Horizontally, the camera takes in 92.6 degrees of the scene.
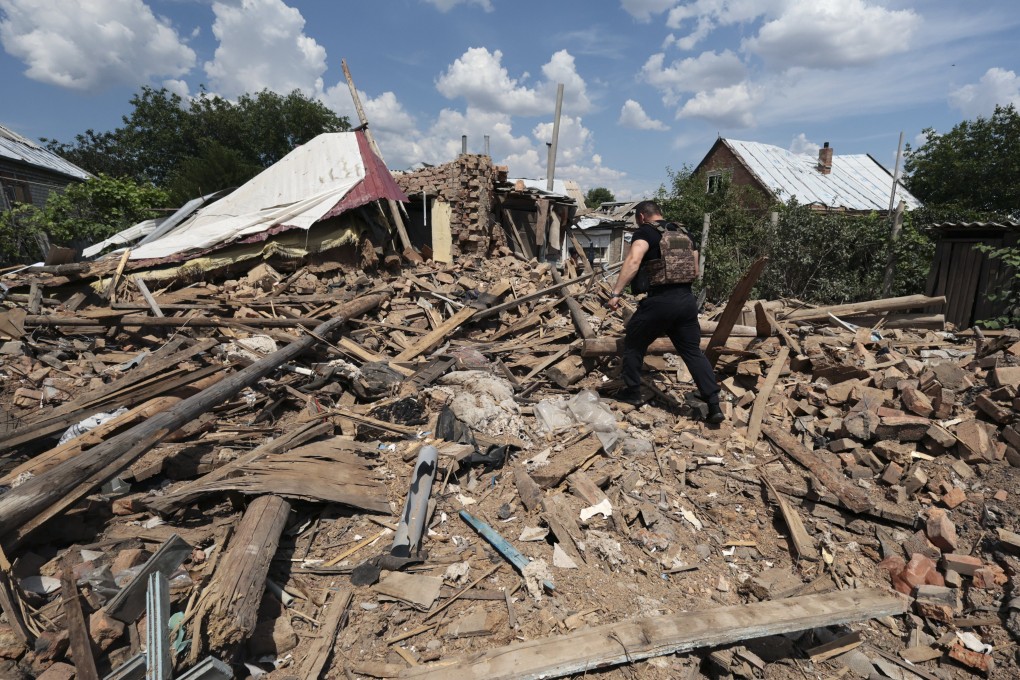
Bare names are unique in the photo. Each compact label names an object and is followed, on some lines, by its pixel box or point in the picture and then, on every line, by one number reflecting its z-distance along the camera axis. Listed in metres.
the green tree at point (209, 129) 32.50
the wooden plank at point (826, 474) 3.25
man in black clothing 4.37
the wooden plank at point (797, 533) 3.02
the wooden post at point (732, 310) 4.86
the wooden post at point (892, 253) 10.37
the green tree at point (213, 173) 22.44
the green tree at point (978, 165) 21.20
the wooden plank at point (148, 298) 7.17
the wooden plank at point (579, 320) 6.25
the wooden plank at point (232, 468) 2.99
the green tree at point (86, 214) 11.86
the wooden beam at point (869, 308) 6.18
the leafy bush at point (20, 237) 11.32
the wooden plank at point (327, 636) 2.18
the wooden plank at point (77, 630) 1.89
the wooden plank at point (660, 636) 2.13
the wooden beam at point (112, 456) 2.40
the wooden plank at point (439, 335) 6.22
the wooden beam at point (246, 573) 2.01
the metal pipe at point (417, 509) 2.89
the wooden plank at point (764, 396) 4.27
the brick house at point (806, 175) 23.17
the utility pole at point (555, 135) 15.84
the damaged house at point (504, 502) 2.27
